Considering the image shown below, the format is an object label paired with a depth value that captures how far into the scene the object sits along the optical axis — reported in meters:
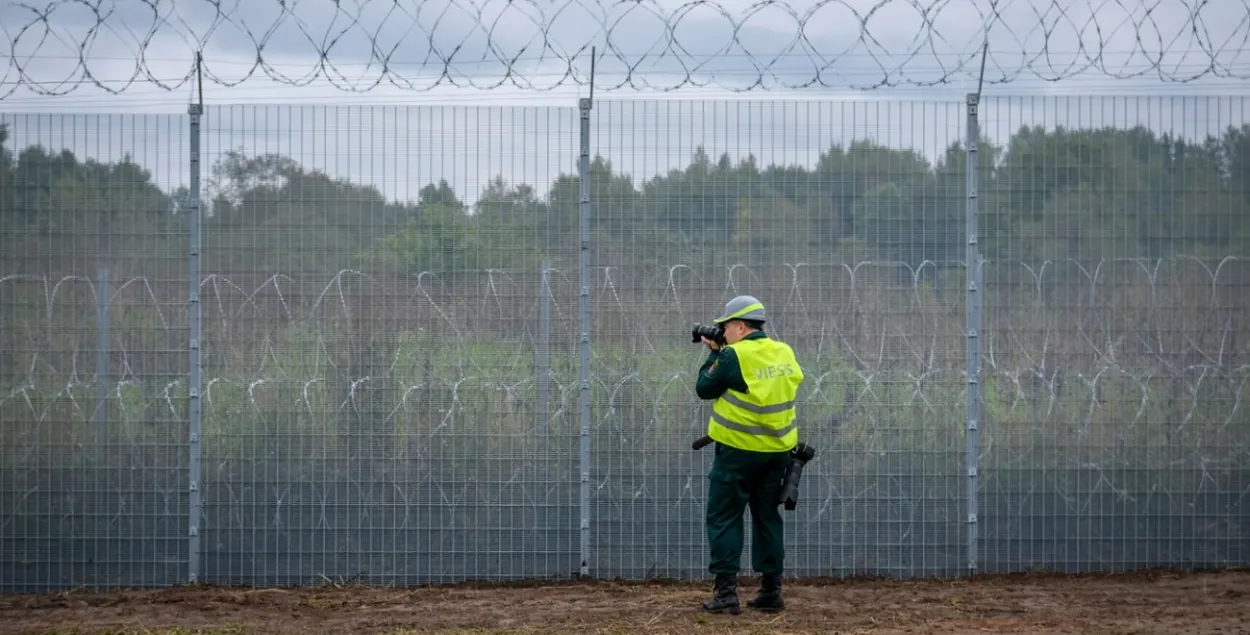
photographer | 14.80
